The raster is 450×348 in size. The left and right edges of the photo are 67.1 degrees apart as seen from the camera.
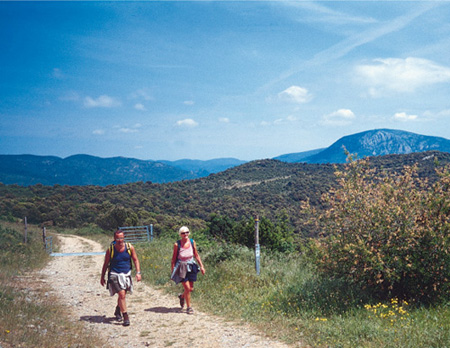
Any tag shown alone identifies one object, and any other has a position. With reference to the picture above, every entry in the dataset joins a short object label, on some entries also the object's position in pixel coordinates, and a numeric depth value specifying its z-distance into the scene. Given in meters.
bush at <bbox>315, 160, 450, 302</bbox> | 6.13
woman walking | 6.75
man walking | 6.25
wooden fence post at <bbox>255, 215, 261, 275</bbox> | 8.73
